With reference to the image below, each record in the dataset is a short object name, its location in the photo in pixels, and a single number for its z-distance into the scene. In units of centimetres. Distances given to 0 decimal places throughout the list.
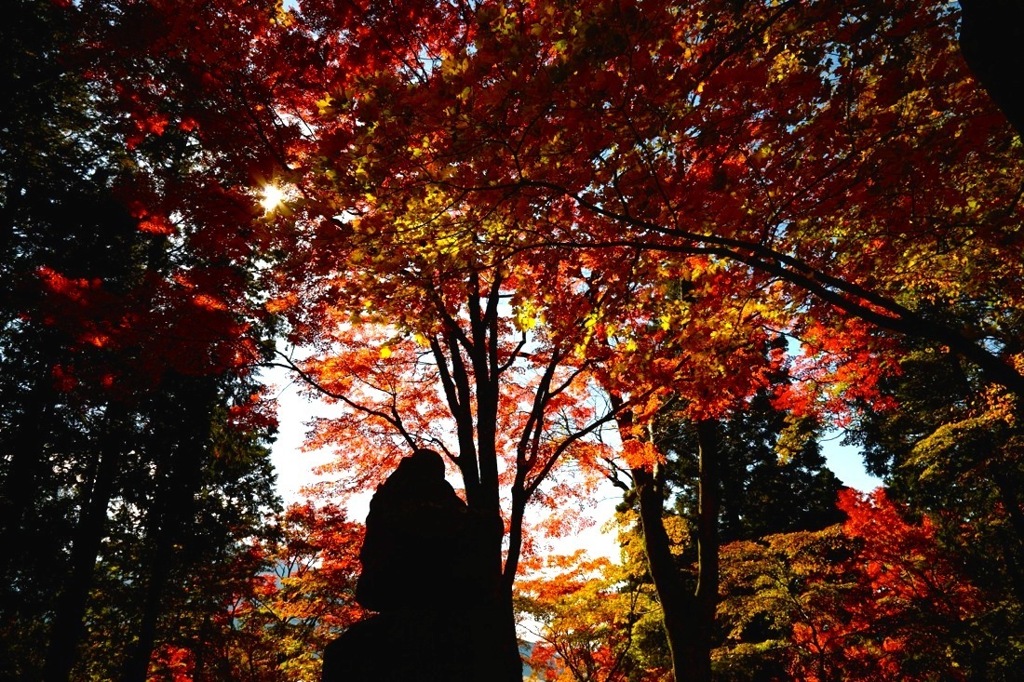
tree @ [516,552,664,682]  1292
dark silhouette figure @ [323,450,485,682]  550
